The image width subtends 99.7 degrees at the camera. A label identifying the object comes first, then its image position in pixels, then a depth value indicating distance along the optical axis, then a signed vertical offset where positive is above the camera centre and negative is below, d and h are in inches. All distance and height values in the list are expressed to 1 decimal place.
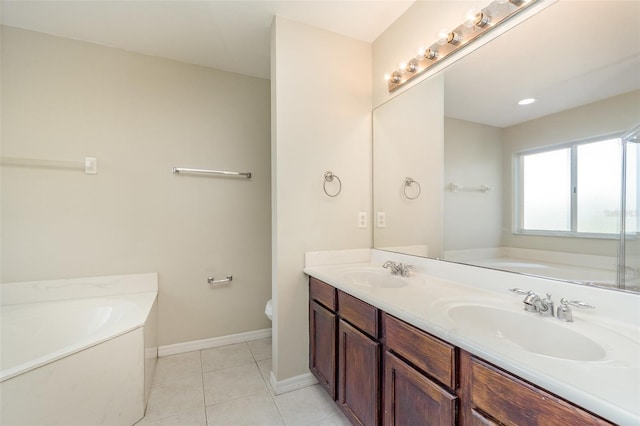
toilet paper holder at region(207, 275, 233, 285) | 97.2 -25.5
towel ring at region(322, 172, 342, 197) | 77.6 +9.3
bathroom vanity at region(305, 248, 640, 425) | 24.6 -18.7
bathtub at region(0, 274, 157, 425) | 47.9 -30.9
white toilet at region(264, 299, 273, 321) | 84.4 -31.8
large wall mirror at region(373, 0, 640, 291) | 36.0 +10.3
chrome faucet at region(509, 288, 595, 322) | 35.9 -13.2
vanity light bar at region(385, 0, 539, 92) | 48.4 +36.3
